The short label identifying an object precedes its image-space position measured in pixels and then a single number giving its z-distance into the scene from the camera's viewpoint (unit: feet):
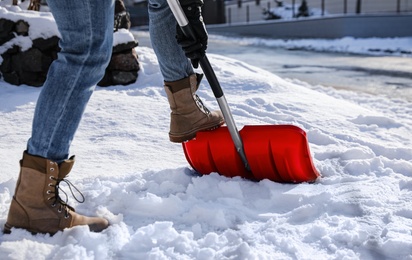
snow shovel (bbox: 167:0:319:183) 7.81
